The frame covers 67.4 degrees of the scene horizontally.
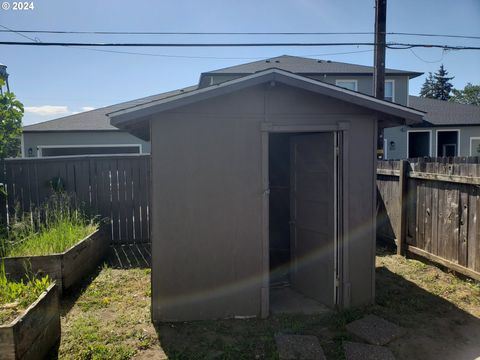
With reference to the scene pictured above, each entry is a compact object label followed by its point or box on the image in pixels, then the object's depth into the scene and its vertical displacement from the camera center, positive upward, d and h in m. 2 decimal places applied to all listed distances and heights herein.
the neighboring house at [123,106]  14.92 +2.08
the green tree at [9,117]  5.57 +0.76
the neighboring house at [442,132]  17.80 +1.42
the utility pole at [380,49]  8.76 +2.78
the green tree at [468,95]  52.81 +9.83
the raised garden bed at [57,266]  4.36 -1.26
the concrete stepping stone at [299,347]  3.18 -1.70
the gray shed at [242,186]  3.84 -0.25
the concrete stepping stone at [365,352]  3.19 -1.72
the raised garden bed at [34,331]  2.55 -1.30
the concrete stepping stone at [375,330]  3.50 -1.72
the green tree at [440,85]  52.41 +11.08
